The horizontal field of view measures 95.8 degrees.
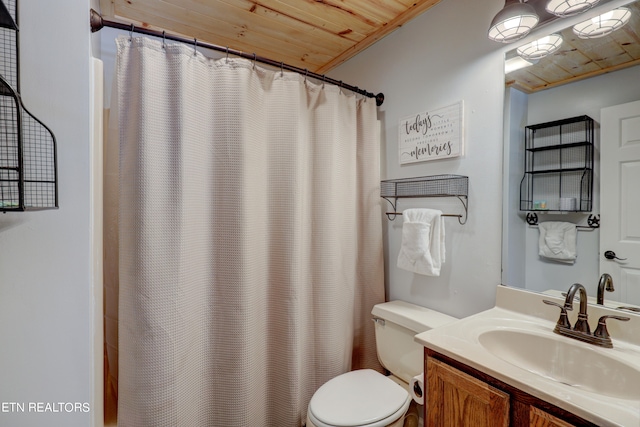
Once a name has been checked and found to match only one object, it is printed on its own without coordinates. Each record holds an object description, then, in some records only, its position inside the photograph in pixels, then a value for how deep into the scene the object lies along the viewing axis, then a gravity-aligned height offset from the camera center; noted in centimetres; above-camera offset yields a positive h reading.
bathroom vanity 69 -47
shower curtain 116 -13
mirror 101 +42
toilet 117 -82
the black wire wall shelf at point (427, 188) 142 +12
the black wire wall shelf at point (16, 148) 77 +17
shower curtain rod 101 +74
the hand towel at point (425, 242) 142 -16
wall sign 144 +41
